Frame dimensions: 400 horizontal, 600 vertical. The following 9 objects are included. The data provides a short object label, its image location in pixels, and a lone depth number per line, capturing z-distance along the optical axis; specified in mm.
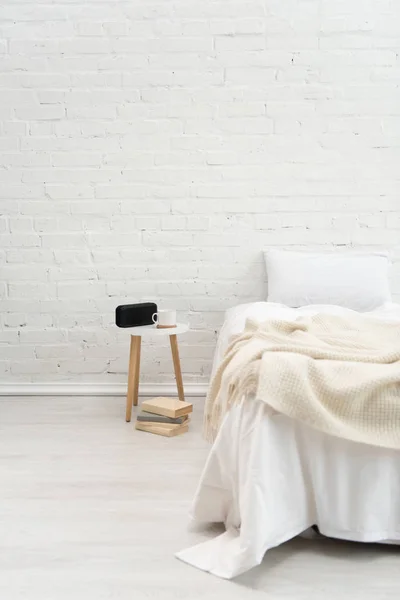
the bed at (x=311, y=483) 1856
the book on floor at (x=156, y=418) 3150
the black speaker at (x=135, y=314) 3346
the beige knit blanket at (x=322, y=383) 1849
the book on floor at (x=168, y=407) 3121
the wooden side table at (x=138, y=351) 3346
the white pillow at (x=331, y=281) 3518
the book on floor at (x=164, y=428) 3107
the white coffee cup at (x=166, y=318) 3414
